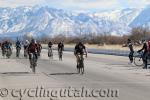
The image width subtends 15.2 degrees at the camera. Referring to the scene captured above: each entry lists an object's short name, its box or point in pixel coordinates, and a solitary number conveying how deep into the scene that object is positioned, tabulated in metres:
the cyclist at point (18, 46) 53.81
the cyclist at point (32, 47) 29.75
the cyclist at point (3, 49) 52.13
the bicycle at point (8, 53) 52.16
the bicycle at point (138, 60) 37.09
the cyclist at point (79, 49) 28.16
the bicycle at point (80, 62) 28.56
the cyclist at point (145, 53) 34.03
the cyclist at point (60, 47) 45.68
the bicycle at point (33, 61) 30.17
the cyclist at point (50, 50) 48.68
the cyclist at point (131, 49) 39.75
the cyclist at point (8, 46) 50.24
